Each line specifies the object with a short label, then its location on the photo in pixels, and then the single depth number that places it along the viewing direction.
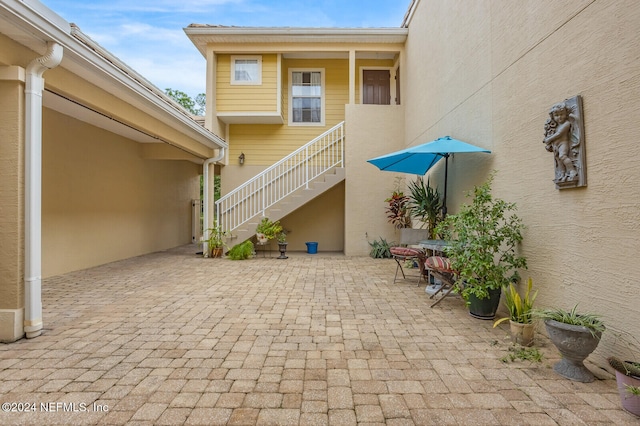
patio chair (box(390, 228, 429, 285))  4.97
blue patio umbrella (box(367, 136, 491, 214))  4.47
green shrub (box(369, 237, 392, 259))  7.77
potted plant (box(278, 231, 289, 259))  7.79
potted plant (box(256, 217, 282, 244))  7.60
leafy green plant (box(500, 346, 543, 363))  2.53
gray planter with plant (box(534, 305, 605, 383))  2.17
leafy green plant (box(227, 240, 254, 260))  7.49
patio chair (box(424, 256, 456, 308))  3.91
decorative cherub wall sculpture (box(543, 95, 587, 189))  2.57
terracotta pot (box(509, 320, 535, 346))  2.79
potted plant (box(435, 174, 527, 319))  3.34
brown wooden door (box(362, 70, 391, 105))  9.71
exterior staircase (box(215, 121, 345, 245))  7.93
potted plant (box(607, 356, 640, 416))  1.84
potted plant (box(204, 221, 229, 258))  7.76
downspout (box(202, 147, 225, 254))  7.82
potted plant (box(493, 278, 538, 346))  2.79
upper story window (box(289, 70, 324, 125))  9.62
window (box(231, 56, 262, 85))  8.95
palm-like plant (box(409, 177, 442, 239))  5.78
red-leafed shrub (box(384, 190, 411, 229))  7.54
